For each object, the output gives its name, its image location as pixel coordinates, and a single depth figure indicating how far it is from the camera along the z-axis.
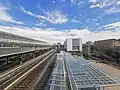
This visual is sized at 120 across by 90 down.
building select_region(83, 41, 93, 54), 29.82
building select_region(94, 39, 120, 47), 28.98
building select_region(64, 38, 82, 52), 34.64
